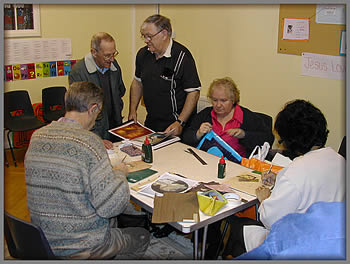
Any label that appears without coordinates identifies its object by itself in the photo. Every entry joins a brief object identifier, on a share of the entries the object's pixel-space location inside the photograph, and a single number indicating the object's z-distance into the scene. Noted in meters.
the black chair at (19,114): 4.53
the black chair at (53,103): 4.85
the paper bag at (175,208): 2.04
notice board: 3.43
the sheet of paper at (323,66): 3.42
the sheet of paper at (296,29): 3.60
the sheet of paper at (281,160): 2.68
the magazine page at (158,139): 3.13
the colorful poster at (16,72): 4.82
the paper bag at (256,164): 2.70
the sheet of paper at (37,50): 4.78
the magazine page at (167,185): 2.32
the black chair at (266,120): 3.26
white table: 2.08
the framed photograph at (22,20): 4.66
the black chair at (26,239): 1.81
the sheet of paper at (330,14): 3.32
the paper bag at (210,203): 2.09
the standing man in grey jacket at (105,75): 3.26
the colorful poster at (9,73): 4.75
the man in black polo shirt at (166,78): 3.38
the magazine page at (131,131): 3.21
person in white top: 1.86
